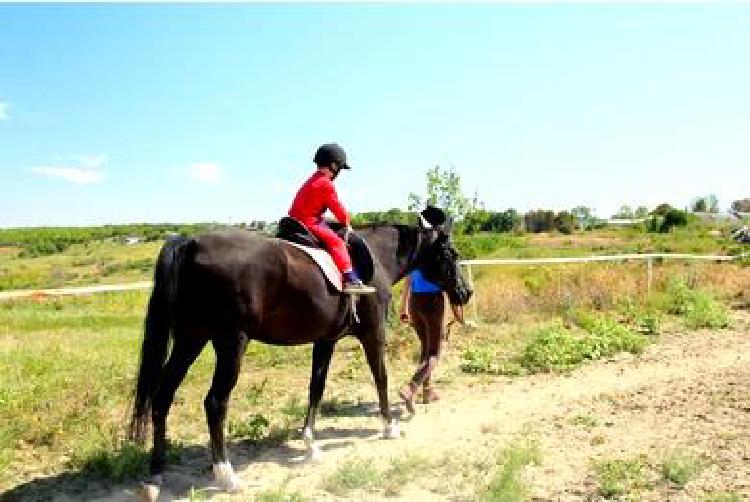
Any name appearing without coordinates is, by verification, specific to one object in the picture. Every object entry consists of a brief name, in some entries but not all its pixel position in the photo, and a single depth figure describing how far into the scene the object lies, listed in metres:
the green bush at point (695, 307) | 12.22
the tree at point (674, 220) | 66.88
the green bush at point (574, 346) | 9.59
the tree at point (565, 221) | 91.69
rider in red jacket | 6.05
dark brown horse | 5.21
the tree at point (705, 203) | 126.50
